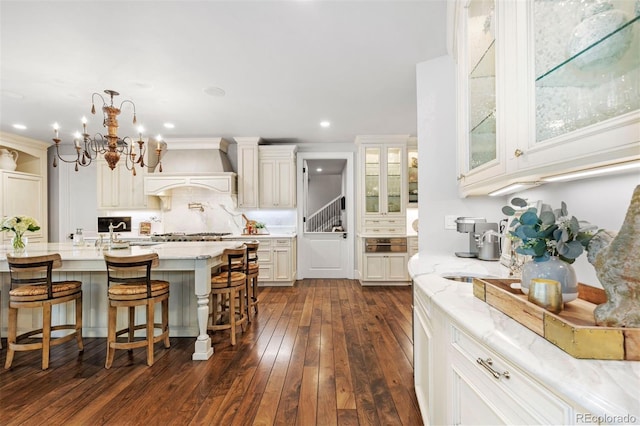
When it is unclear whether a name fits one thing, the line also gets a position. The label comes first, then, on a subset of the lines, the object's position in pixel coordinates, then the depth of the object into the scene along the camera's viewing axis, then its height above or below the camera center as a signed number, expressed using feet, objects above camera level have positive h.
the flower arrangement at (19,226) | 9.37 -0.26
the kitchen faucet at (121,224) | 18.58 -0.49
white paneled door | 18.99 -1.72
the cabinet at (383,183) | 17.48 +1.90
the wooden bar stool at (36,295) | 7.79 -2.08
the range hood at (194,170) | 17.31 +2.79
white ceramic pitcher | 16.14 +3.23
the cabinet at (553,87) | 2.49 +1.37
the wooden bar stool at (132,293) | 7.87 -2.09
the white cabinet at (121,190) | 17.89 +1.65
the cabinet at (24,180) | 16.12 +2.19
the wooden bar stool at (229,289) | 9.42 -2.36
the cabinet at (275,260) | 17.01 -2.55
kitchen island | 9.72 -2.56
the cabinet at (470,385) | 2.27 -1.73
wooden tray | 2.19 -0.97
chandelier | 9.29 +2.51
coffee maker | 6.77 -0.49
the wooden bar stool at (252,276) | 11.59 -2.43
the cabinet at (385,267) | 17.01 -3.00
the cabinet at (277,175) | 17.83 +2.46
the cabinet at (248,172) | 17.66 +2.63
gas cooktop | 16.51 -1.13
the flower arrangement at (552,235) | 3.05 -0.23
